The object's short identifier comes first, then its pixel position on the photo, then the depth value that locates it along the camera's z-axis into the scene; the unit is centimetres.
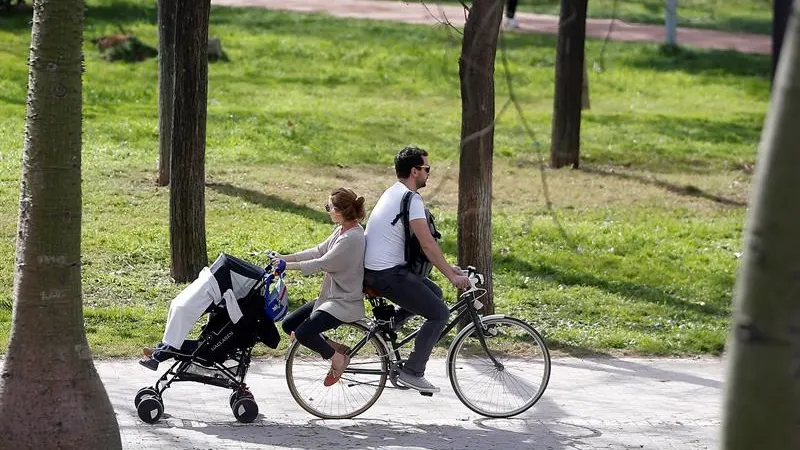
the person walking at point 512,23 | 5789
